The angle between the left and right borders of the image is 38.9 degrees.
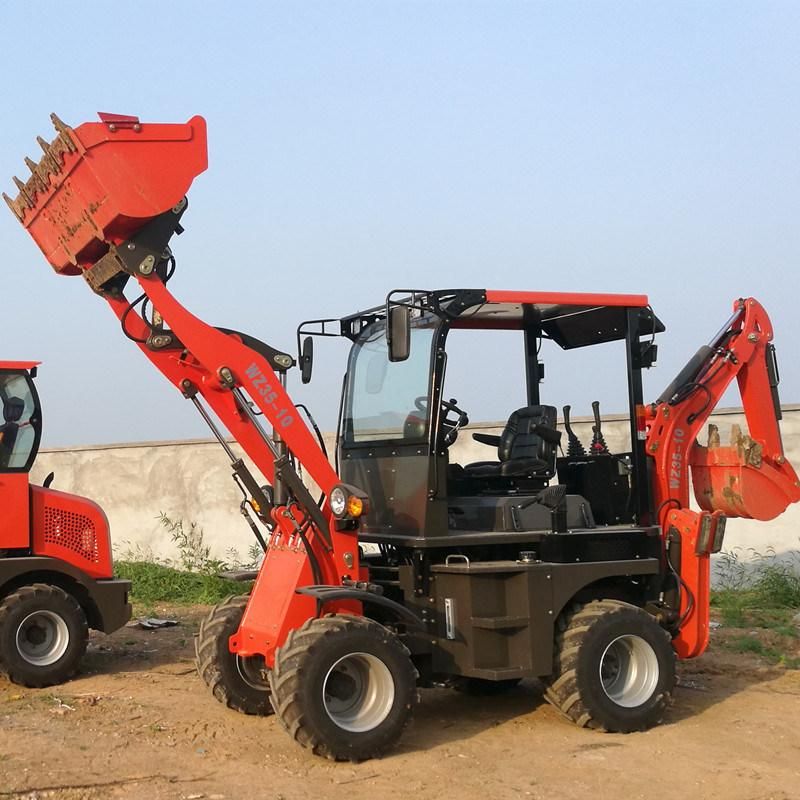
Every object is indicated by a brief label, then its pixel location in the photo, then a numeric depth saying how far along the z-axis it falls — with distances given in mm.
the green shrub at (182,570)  13797
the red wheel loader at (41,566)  8719
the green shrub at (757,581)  12078
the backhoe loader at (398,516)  6719
